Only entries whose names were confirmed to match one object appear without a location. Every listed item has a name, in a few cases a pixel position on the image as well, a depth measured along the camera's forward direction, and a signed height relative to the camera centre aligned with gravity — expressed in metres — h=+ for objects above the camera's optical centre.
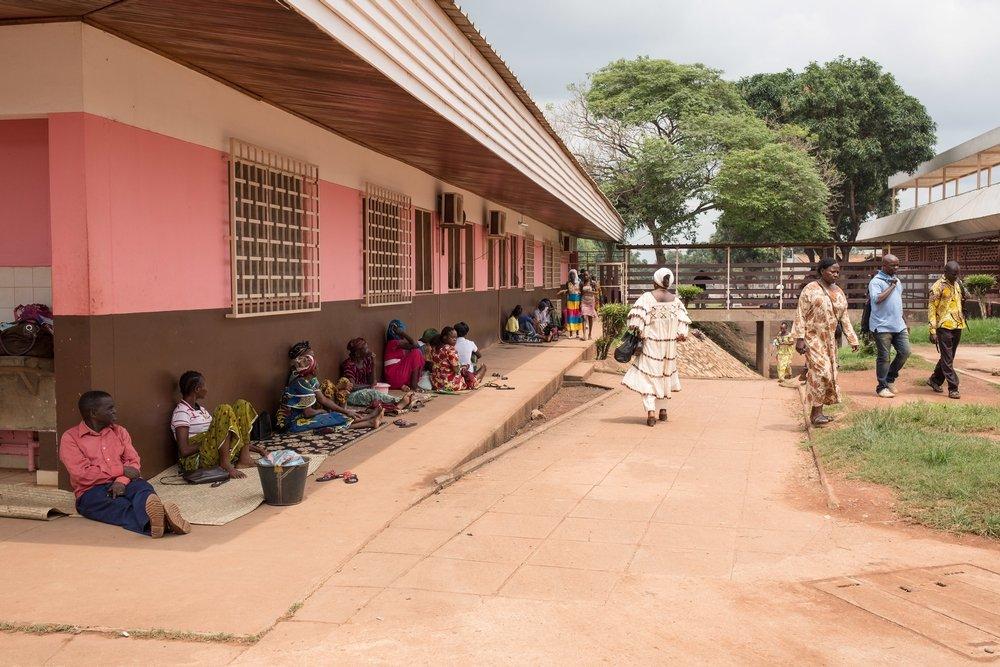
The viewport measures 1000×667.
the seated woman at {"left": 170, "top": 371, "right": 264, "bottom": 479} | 5.89 -0.98
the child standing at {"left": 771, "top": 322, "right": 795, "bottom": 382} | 14.56 -1.17
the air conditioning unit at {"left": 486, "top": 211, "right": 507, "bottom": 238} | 15.73 +1.20
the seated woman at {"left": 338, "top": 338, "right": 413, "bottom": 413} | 8.39 -0.98
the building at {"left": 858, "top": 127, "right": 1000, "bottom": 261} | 24.47 +2.68
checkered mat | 6.96 -1.27
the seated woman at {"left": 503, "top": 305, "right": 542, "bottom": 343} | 17.19 -0.79
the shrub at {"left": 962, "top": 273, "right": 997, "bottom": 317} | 23.53 +0.06
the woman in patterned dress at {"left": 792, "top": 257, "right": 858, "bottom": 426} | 8.18 -0.41
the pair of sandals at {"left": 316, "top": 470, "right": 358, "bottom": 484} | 6.04 -1.34
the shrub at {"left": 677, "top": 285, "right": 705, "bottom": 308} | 24.38 -0.09
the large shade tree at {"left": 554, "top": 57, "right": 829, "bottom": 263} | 31.44 +5.67
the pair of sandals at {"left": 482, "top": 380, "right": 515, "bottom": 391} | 10.76 -1.23
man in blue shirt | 10.14 -0.33
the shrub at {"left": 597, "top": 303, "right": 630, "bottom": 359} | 20.33 -0.76
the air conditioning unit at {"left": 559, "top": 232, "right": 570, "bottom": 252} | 26.84 +1.51
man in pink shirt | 4.84 -1.05
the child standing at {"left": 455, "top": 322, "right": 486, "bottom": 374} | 10.95 -0.78
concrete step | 13.27 -1.35
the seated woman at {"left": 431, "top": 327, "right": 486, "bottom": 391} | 10.30 -0.93
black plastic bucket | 5.34 -1.21
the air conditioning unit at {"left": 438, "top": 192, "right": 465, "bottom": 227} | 12.77 +1.23
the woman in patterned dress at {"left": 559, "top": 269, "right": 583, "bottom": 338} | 18.38 -0.34
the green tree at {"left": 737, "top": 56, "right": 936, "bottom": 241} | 35.97 +7.40
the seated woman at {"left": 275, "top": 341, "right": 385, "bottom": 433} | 7.45 -0.98
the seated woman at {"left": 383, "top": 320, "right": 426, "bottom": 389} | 10.09 -0.81
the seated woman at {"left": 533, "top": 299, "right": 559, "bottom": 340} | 18.09 -0.70
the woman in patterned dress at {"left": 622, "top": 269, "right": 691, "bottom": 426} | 9.01 -0.49
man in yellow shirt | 10.21 -0.37
